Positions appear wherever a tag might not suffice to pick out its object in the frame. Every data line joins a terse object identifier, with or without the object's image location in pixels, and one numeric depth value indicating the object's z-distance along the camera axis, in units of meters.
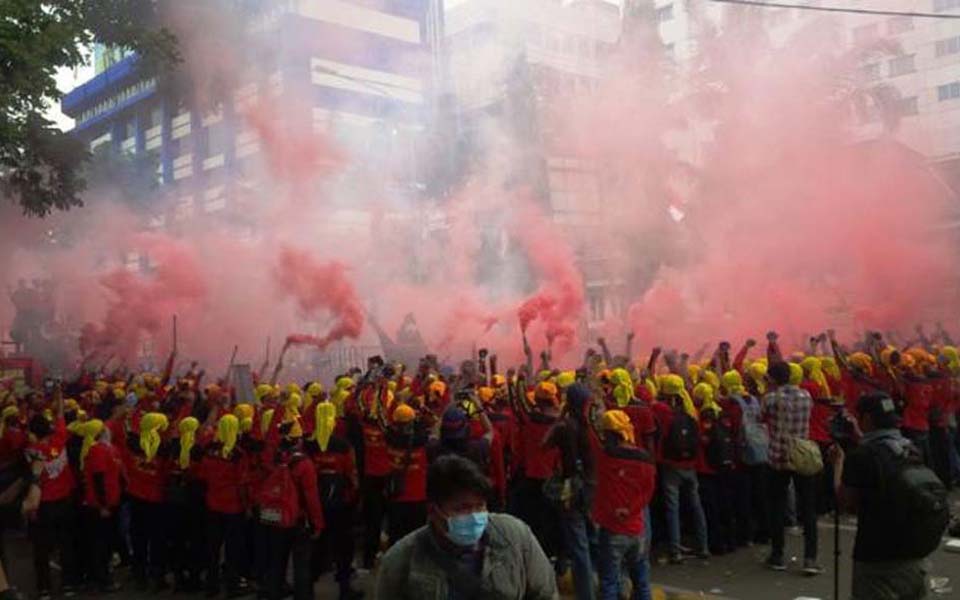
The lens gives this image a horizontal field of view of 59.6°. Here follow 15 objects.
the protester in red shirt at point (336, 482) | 6.03
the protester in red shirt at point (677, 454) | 6.47
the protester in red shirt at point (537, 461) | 6.27
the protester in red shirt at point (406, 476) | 6.02
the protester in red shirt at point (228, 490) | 6.25
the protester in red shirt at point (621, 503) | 4.89
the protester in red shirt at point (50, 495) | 6.41
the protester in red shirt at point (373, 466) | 6.73
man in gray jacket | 2.25
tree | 11.37
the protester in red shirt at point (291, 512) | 5.62
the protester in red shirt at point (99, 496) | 6.44
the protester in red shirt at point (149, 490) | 6.66
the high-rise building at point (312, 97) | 23.75
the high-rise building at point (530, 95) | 25.64
